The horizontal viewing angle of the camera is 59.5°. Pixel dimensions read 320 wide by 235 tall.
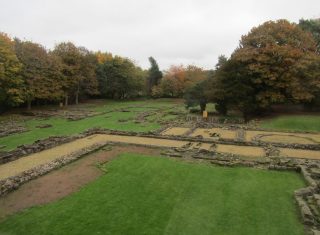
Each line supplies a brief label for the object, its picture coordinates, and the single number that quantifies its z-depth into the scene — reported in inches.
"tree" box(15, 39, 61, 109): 1471.5
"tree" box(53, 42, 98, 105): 1794.5
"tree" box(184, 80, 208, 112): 1378.0
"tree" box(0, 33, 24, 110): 1300.4
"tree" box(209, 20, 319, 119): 1147.9
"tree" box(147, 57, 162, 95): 2630.4
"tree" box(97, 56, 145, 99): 2237.9
